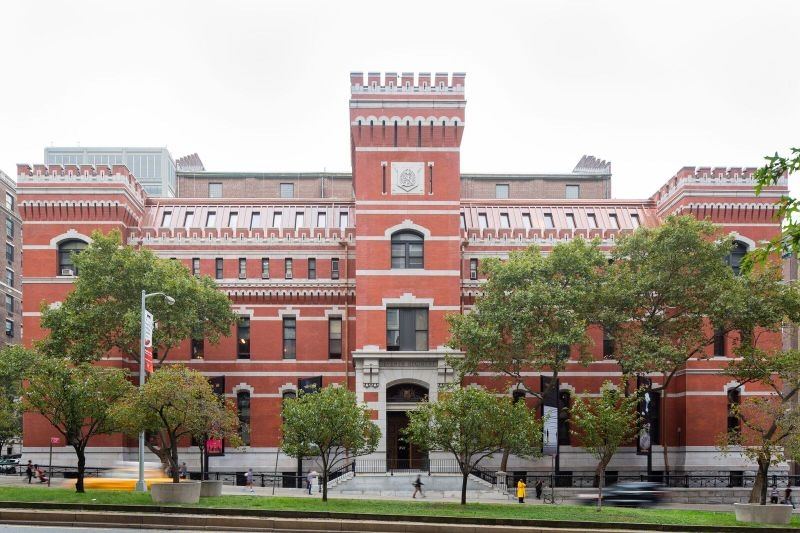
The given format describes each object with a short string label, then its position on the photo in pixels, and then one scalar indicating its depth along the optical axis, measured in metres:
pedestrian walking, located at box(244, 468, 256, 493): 43.52
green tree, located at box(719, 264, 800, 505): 36.00
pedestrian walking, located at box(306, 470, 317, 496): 40.59
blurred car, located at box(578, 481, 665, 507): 38.47
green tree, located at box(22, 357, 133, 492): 33.06
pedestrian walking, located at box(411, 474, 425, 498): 38.06
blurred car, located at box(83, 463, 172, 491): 36.91
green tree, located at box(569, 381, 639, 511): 33.09
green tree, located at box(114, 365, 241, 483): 30.78
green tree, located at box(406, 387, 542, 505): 32.31
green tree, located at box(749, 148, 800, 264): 14.88
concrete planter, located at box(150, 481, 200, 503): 29.23
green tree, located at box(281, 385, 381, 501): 32.66
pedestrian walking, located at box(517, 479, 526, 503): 36.22
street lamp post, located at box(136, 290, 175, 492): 34.75
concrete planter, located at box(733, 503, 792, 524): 29.36
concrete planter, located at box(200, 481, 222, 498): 32.44
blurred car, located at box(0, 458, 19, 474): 49.48
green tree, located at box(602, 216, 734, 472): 41.66
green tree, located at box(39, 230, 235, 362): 42.62
